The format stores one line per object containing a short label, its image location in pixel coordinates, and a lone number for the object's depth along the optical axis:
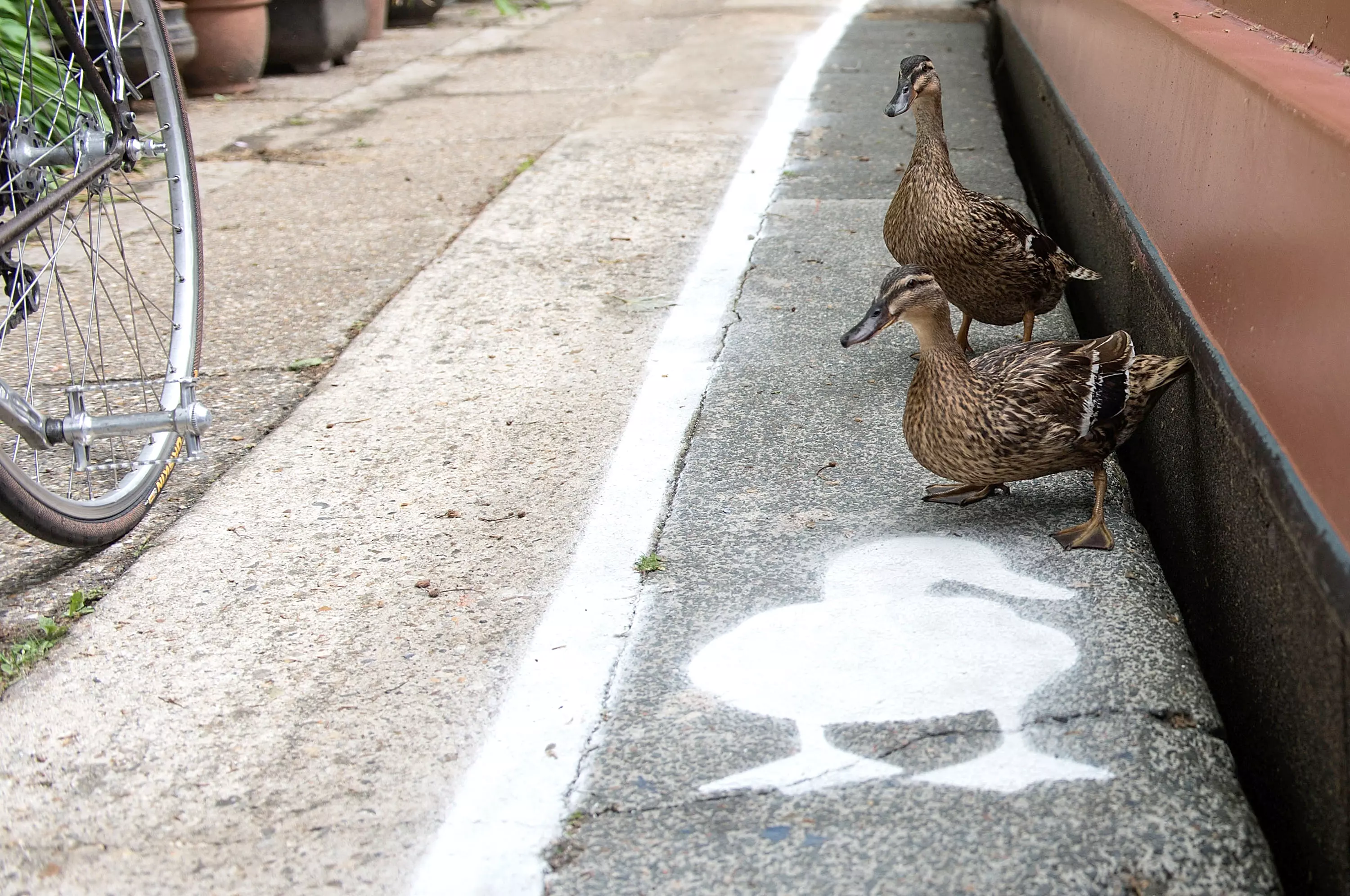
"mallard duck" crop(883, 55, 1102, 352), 4.43
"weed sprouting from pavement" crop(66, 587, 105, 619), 3.32
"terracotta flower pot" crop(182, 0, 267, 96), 9.84
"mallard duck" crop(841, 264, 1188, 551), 3.34
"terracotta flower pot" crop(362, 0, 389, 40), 12.58
